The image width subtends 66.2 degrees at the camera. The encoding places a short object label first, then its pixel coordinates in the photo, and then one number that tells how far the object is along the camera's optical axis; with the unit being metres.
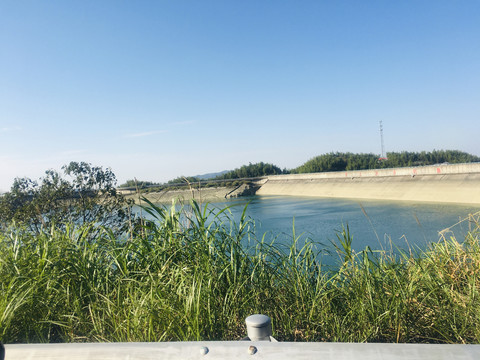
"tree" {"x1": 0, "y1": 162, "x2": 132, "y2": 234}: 11.43
